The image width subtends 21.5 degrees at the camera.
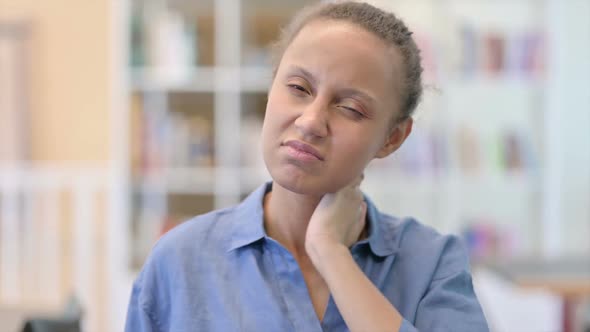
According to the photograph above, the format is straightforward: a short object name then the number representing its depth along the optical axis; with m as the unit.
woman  1.63
